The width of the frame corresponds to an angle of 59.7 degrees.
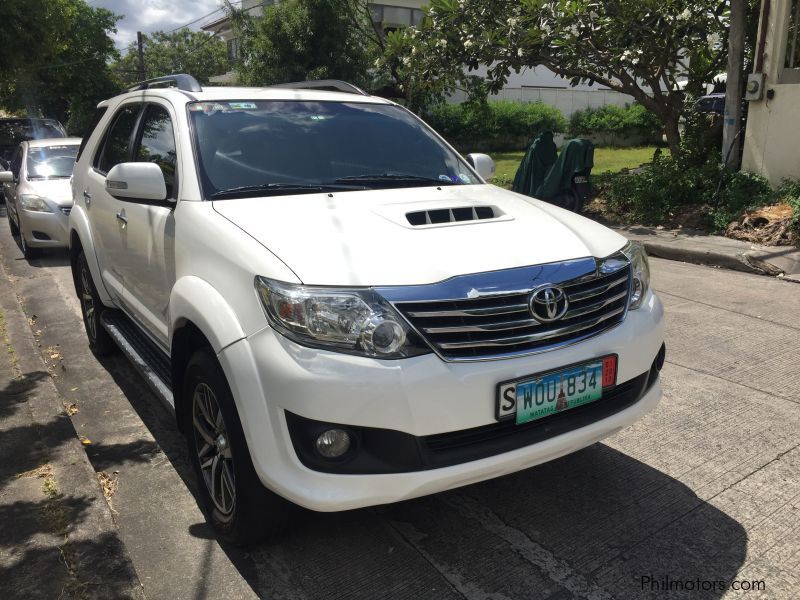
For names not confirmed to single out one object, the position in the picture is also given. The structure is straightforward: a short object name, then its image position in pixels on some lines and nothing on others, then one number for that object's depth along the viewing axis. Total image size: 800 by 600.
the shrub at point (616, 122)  26.81
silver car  8.90
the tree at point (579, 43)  9.99
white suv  2.31
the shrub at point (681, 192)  9.36
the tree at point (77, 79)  30.88
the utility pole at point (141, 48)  37.86
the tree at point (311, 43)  18.53
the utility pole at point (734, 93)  9.55
